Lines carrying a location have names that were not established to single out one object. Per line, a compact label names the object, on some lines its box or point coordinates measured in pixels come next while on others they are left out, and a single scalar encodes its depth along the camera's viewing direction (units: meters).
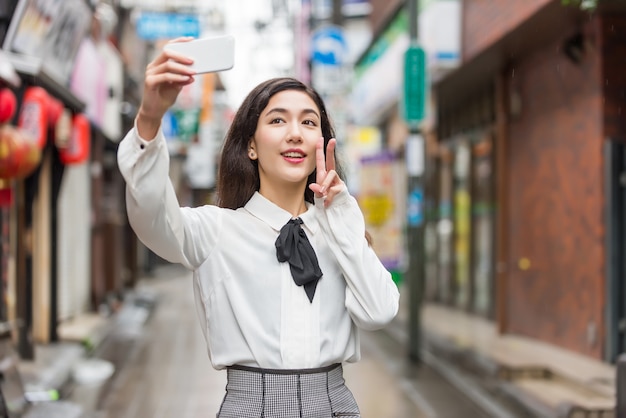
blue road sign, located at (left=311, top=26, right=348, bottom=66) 20.12
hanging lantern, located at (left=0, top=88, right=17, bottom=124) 8.00
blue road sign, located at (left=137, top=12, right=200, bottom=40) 15.98
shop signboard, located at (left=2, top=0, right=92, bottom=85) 9.29
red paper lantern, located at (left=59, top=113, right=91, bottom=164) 12.40
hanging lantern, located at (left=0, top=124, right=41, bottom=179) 8.33
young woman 2.76
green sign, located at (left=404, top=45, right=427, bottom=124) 11.63
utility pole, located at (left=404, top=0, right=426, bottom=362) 11.71
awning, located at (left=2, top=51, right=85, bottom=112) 9.45
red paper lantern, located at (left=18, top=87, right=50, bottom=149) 9.63
